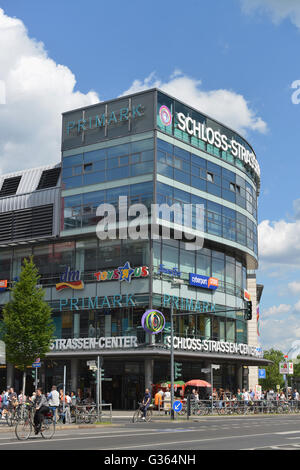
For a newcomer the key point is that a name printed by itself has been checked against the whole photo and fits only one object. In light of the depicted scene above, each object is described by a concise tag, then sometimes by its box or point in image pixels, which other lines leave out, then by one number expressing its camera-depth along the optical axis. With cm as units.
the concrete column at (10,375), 5831
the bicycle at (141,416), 3672
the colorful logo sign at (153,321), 4931
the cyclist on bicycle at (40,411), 2241
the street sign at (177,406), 3781
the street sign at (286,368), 6272
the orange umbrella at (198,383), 4957
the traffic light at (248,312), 3619
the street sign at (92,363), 3433
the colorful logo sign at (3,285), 5920
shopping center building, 5191
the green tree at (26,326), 4272
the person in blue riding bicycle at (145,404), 3625
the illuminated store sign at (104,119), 5412
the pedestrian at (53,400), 3009
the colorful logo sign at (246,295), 6352
